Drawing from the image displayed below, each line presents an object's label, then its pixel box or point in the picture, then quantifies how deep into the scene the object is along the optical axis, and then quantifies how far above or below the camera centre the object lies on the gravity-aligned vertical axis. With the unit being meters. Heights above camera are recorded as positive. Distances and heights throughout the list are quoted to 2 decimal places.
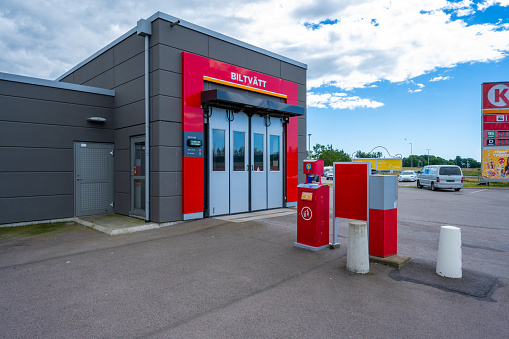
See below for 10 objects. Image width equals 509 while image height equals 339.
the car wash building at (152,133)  9.06 +1.00
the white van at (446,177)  22.97 -0.90
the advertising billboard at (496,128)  28.31 +3.27
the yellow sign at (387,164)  41.28 +0.07
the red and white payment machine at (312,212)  6.27 -0.95
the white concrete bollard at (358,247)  5.07 -1.32
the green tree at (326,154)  72.68 +2.54
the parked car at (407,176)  43.47 -1.57
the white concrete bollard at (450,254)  4.89 -1.38
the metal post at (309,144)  68.60 +4.52
